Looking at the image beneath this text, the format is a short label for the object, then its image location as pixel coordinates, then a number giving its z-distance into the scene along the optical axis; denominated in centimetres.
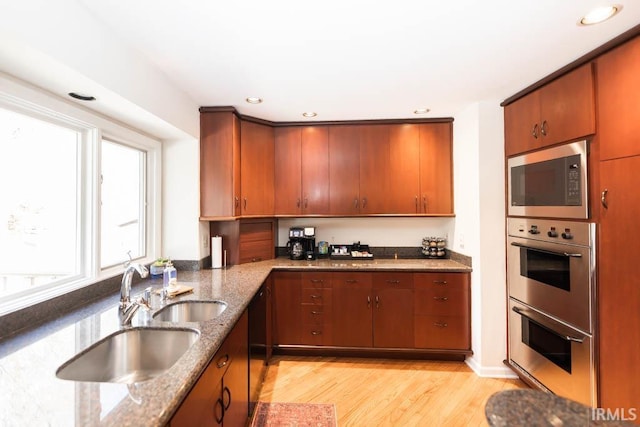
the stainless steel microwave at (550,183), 183
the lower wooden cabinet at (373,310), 271
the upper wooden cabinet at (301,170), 314
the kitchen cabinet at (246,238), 293
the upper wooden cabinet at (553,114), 180
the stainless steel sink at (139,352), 133
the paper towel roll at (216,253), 282
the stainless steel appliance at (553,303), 179
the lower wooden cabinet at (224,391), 103
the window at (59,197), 146
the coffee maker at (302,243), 316
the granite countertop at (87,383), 82
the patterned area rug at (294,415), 198
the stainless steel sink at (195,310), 182
